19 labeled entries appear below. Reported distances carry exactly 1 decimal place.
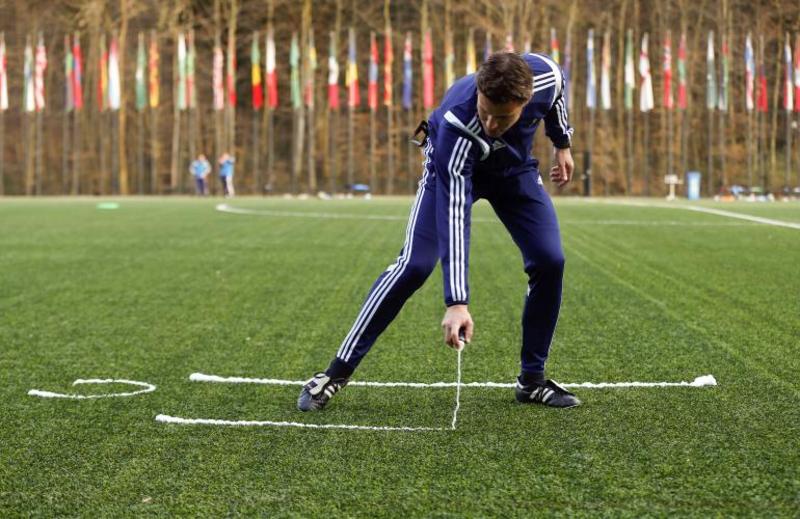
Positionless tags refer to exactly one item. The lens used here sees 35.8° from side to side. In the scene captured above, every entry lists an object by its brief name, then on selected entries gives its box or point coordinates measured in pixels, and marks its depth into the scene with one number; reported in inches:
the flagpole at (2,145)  2614.2
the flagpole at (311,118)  2284.7
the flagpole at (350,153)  2378.2
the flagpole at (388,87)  2177.7
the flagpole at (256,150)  2268.7
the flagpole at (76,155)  2522.1
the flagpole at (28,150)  2598.4
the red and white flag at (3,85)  2218.9
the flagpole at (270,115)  2231.8
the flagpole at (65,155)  2536.2
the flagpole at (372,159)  2434.9
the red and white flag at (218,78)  2176.4
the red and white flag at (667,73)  2028.8
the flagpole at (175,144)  2542.8
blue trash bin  2062.0
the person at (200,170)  2182.6
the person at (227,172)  2140.7
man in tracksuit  204.4
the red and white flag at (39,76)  2194.9
